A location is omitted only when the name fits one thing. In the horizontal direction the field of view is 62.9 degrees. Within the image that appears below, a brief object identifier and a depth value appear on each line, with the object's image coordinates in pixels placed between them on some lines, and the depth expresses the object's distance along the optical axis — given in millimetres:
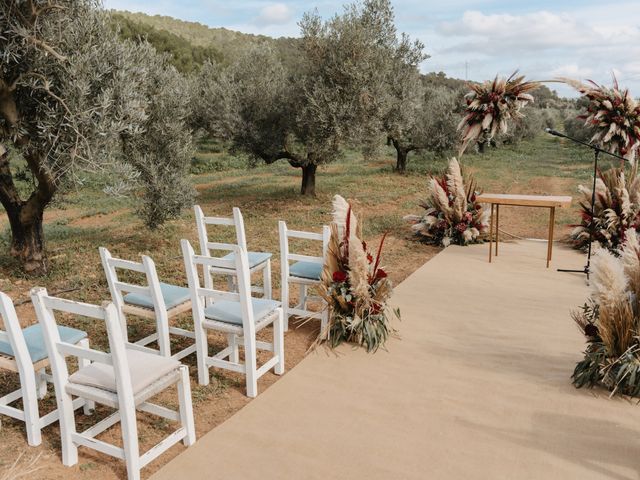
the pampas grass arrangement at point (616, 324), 4098
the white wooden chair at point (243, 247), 5961
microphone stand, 6274
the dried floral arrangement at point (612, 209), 8539
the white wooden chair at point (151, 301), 4203
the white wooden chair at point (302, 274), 5520
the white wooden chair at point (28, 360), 3508
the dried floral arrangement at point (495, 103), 5309
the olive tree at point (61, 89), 6141
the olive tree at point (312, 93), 12484
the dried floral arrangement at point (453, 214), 9750
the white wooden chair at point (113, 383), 3205
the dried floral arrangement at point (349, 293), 5129
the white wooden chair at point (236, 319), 4270
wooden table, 8101
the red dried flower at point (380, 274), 5367
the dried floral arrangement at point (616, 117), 5426
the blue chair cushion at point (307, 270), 5734
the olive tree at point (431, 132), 21281
